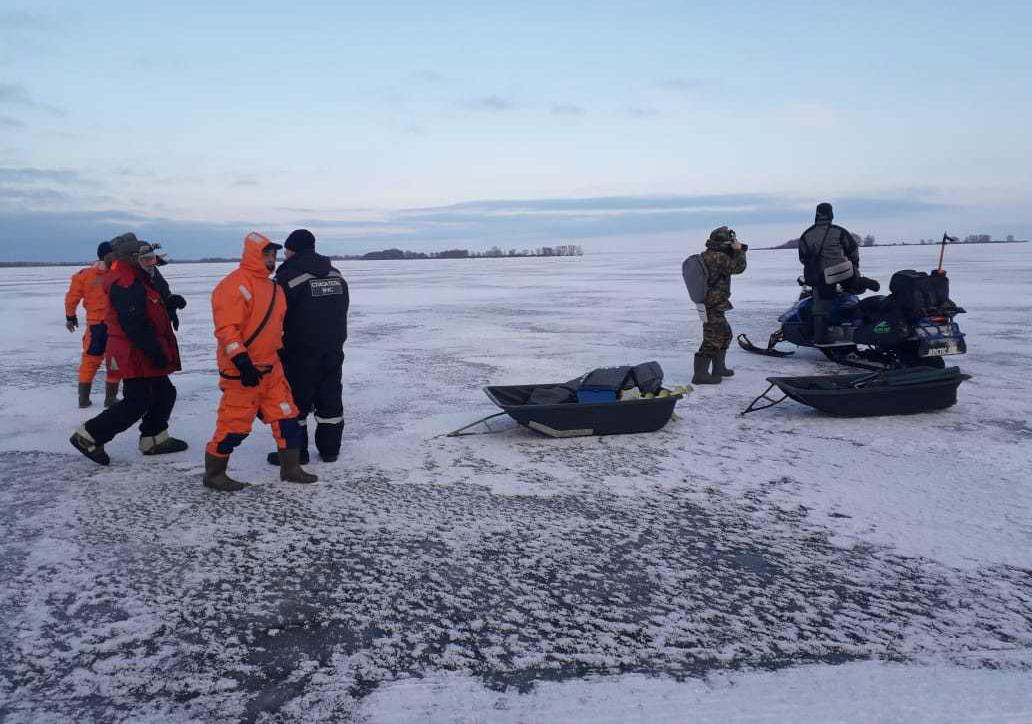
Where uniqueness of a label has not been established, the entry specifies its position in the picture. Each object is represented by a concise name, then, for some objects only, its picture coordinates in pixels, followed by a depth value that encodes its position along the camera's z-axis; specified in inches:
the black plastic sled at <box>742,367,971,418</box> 224.8
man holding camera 281.9
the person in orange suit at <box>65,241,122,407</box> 254.4
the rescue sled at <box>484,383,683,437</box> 203.3
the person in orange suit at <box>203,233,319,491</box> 159.3
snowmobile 279.4
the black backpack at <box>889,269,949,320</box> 280.1
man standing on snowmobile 316.8
